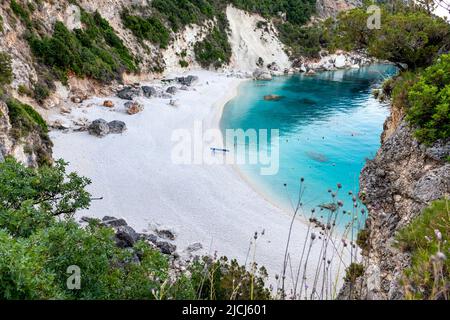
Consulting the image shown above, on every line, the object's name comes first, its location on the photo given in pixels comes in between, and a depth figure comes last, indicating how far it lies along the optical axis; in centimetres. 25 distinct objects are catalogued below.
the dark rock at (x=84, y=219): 1788
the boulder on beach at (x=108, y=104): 3800
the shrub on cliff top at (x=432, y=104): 929
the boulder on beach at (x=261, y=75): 7262
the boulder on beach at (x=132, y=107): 3759
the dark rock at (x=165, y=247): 1708
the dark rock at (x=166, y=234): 1861
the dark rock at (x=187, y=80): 5459
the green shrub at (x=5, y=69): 2549
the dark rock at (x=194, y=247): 1769
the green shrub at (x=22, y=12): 3506
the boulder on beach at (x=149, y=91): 4472
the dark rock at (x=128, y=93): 4194
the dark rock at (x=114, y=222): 1765
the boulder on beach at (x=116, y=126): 3219
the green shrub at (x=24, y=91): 3015
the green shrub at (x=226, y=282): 847
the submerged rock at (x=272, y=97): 5671
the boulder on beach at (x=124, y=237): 1573
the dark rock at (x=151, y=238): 1755
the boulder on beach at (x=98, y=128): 3081
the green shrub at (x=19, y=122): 2044
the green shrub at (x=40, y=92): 3200
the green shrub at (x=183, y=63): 6381
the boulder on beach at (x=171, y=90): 4791
